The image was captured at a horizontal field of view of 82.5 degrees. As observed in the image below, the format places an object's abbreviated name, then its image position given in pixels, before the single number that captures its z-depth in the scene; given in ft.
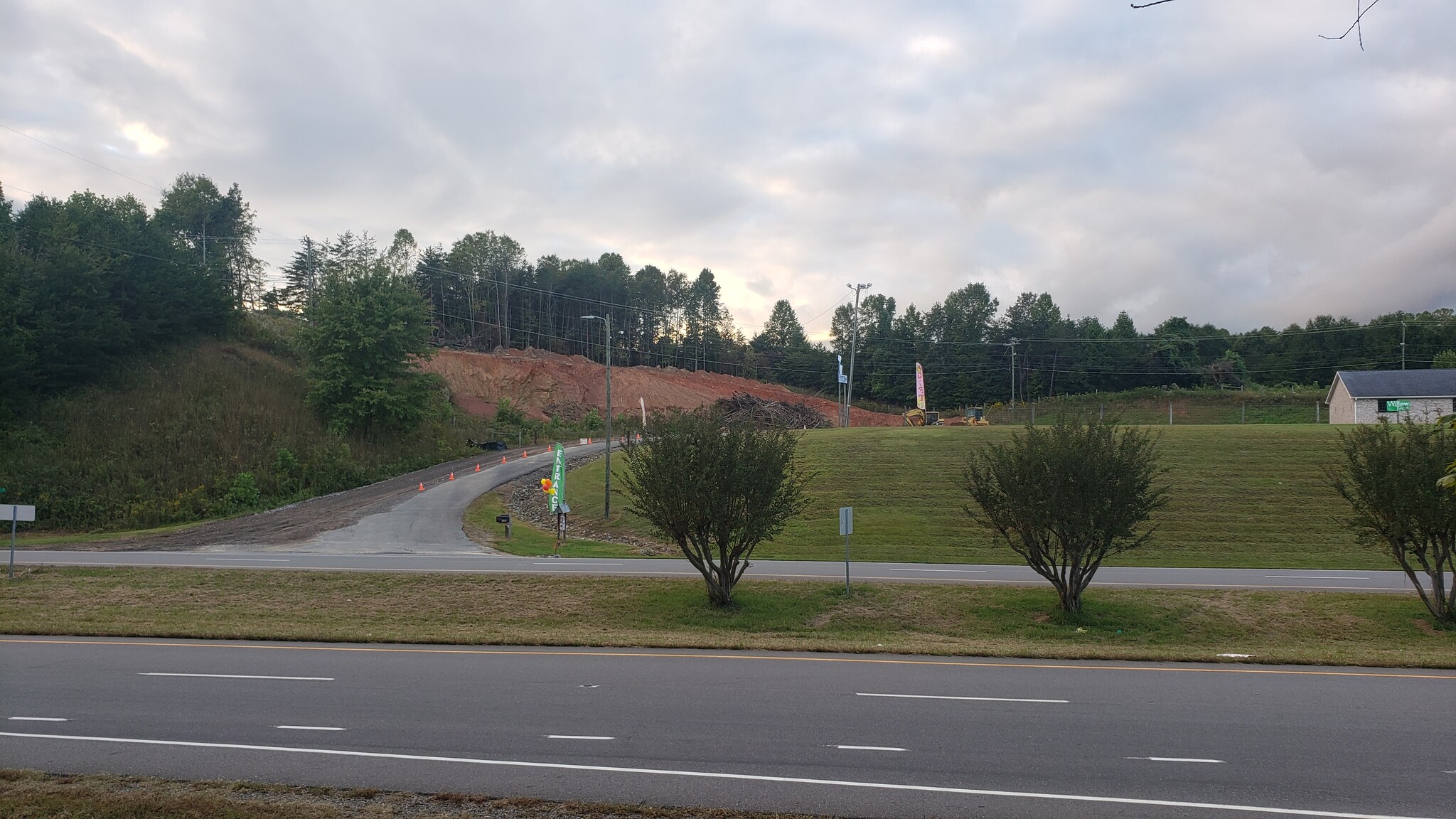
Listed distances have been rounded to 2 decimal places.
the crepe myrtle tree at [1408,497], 60.18
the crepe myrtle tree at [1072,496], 61.72
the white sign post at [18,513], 69.36
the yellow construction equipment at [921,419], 212.02
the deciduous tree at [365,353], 172.55
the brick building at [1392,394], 187.32
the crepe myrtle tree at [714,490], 63.72
